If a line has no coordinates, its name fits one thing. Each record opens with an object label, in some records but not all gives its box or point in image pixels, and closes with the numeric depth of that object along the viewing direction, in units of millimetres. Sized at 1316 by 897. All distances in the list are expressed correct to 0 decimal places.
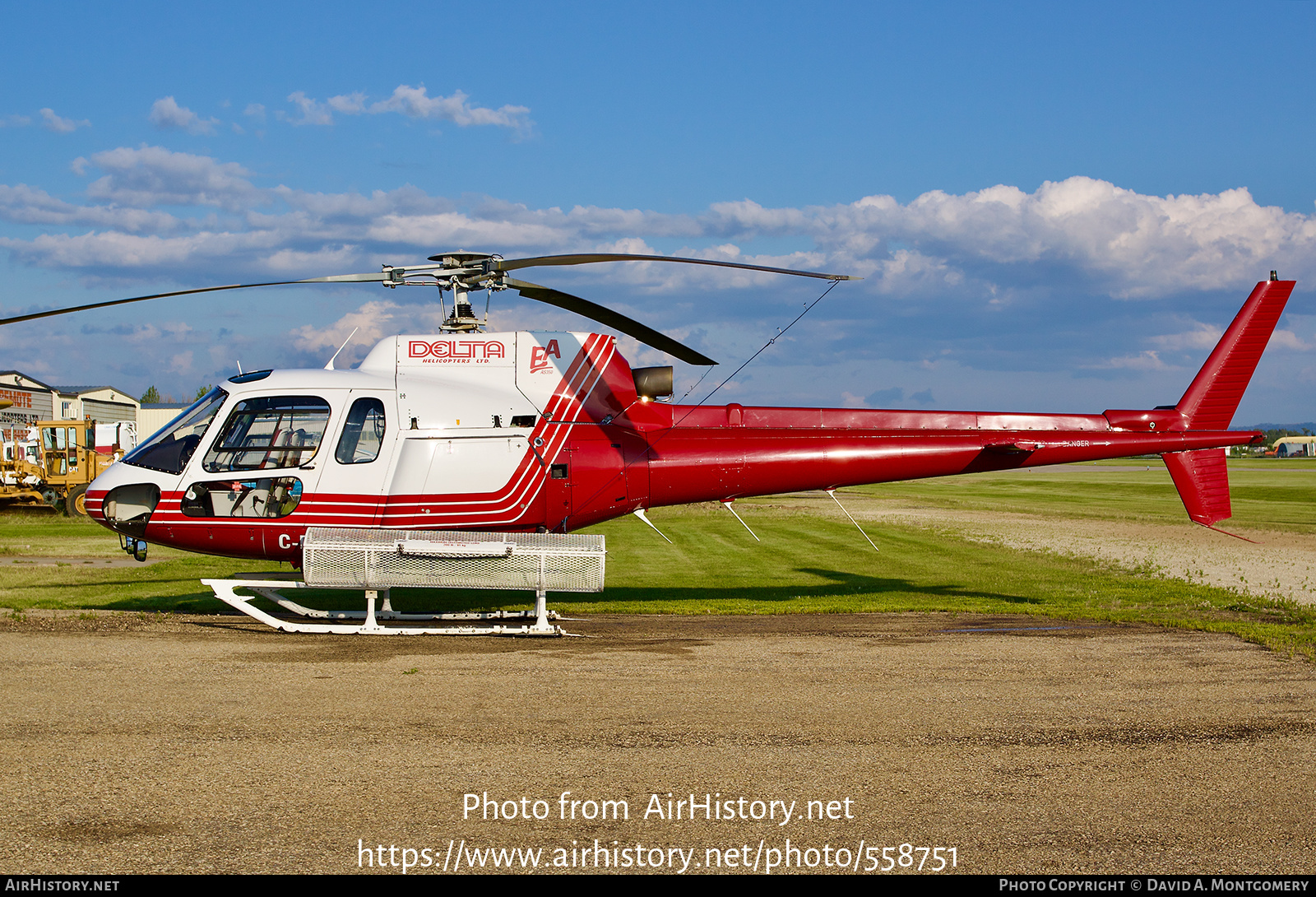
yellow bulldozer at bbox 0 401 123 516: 34281
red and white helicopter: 11953
